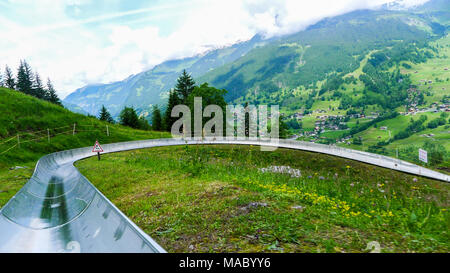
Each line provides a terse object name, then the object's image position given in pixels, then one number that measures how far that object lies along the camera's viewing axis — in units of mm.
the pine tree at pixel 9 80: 71138
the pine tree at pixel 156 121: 65312
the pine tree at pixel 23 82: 65938
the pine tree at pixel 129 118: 63397
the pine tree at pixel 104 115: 64744
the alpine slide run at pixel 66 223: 3643
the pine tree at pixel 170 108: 59188
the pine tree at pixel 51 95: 71806
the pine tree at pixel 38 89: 70562
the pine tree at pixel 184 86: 60719
